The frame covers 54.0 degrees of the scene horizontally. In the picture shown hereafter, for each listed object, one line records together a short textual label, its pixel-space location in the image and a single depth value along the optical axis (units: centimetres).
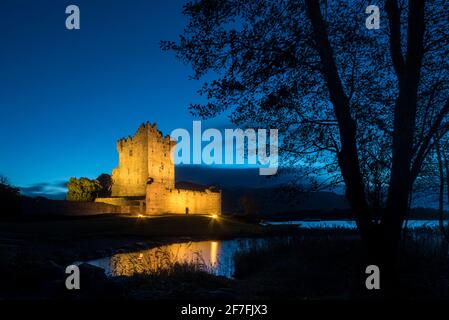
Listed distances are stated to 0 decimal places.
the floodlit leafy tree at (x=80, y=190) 7312
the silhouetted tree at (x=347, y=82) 848
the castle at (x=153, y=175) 7038
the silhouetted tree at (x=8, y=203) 5141
